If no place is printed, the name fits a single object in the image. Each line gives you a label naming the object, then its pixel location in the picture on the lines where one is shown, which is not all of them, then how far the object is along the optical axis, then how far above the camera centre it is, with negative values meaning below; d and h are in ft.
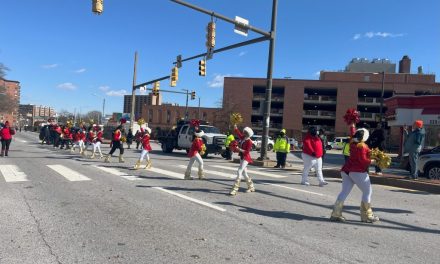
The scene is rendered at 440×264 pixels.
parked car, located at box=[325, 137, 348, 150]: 197.90 -3.60
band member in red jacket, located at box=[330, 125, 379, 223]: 24.13 -2.14
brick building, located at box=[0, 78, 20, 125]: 281.46 +8.05
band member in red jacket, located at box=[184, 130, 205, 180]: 40.65 -2.22
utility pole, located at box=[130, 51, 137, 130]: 118.19 +8.71
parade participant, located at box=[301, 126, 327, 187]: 40.81 -1.84
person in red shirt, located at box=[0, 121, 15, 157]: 64.13 -3.21
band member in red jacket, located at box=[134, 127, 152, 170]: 48.42 -2.54
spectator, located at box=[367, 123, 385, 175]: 43.55 -0.03
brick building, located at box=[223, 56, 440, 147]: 242.17 +20.61
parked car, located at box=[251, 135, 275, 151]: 133.04 -3.62
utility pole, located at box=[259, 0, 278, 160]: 61.93 +5.59
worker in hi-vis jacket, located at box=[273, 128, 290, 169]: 57.41 -1.87
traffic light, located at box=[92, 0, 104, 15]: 46.31 +12.13
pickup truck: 76.74 -2.24
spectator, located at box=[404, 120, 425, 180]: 41.24 -0.20
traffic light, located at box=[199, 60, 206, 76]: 79.05 +10.74
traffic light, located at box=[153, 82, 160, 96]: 120.40 +10.34
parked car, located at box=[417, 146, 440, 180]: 48.93 -2.62
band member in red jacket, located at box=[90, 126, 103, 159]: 64.23 -2.78
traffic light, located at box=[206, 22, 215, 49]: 58.12 +12.42
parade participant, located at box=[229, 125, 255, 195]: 32.17 -1.88
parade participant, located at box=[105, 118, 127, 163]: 57.00 -2.16
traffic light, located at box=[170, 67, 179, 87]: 91.05 +10.56
